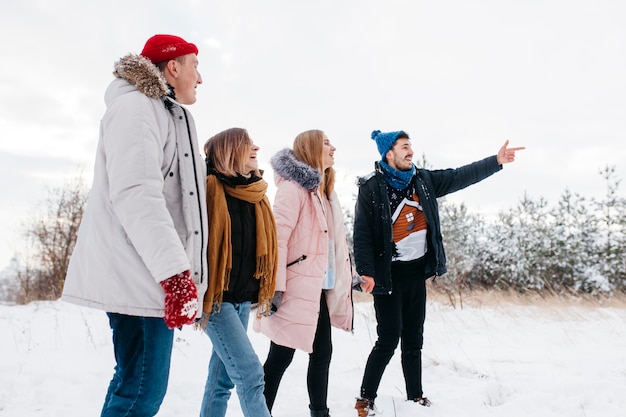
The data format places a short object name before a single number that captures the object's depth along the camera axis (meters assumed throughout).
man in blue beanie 4.03
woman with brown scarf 2.60
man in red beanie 1.92
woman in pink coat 3.30
